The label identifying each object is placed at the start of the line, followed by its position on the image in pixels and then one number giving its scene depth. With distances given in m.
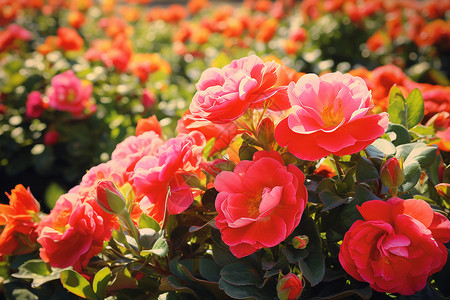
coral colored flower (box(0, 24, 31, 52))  2.63
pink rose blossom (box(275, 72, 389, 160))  0.63
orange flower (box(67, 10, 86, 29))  3.26
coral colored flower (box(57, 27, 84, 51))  2.56
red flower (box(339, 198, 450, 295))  0.60
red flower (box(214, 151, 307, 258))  0.63
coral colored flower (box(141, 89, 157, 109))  1.76
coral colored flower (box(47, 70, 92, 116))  1.81
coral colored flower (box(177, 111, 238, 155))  0.83
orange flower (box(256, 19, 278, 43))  2.69
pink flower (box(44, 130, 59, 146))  1.98
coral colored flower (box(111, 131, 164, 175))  0.87
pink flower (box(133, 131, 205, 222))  0.73
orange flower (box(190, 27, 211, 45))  2.80
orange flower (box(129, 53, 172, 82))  2.02
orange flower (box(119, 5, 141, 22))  4.09
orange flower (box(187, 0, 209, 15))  4.02
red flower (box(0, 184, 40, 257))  0.95
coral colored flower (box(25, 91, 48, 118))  1.91
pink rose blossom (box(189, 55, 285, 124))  0.66
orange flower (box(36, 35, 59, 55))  2.35
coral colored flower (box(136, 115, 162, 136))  0.99
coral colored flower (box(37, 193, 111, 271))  0.78
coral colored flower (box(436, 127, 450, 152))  0.87
